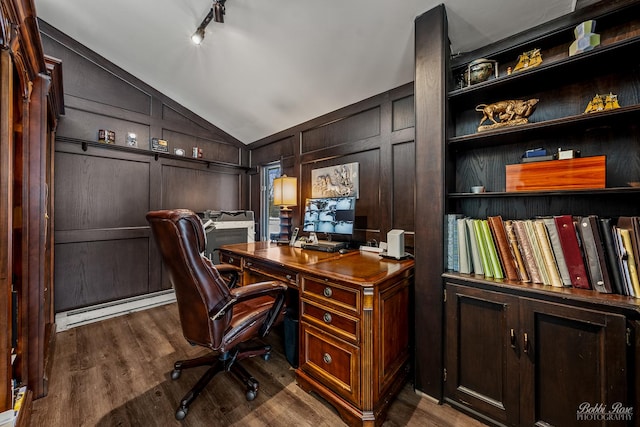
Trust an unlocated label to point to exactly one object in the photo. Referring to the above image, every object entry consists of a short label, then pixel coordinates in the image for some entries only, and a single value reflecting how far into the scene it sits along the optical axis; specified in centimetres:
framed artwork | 262
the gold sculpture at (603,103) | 128
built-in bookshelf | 114
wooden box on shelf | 125
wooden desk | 136
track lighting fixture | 189
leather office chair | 132
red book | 122
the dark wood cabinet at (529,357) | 110
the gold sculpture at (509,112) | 151
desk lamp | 275
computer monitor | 226
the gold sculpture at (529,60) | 143
